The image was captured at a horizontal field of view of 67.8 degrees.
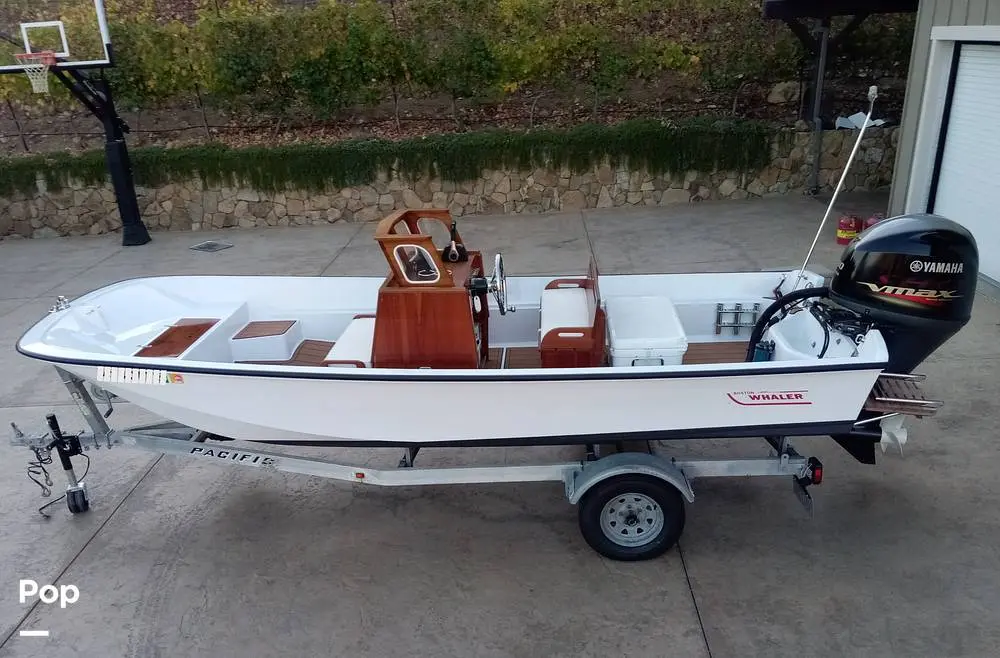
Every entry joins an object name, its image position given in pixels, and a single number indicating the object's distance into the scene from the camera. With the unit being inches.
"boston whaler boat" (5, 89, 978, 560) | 129.5
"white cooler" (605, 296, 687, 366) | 141.8
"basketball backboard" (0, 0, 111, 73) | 351.3
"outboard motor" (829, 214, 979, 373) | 129.9
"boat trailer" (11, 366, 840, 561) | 139.8
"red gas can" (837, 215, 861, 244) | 270.8
